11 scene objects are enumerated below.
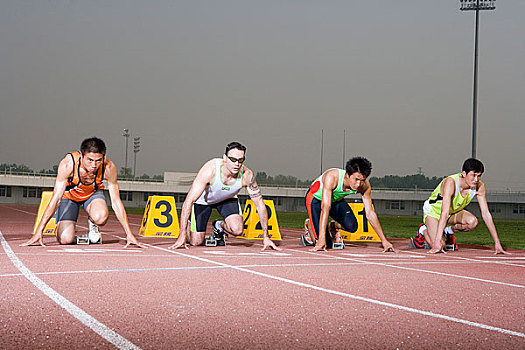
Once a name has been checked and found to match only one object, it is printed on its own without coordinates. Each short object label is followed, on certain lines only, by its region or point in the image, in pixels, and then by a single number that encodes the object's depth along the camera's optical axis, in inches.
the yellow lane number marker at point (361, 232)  566.9
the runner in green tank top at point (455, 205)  399.5
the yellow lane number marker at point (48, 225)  532.1
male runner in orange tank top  375.9
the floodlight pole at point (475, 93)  1328.7
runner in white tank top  390.6
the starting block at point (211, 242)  444.5
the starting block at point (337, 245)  450.6
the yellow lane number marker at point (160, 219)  566.6
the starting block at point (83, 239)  426.3
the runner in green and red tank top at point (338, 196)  403.2
